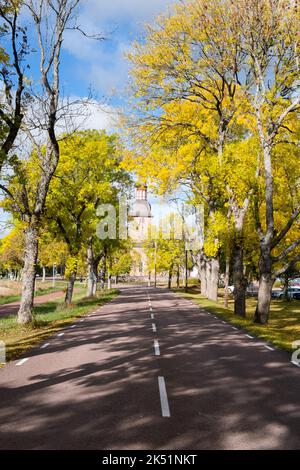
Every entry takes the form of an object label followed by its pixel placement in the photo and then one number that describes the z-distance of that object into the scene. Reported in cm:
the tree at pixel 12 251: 5828
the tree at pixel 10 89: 1052
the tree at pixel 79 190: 2603
